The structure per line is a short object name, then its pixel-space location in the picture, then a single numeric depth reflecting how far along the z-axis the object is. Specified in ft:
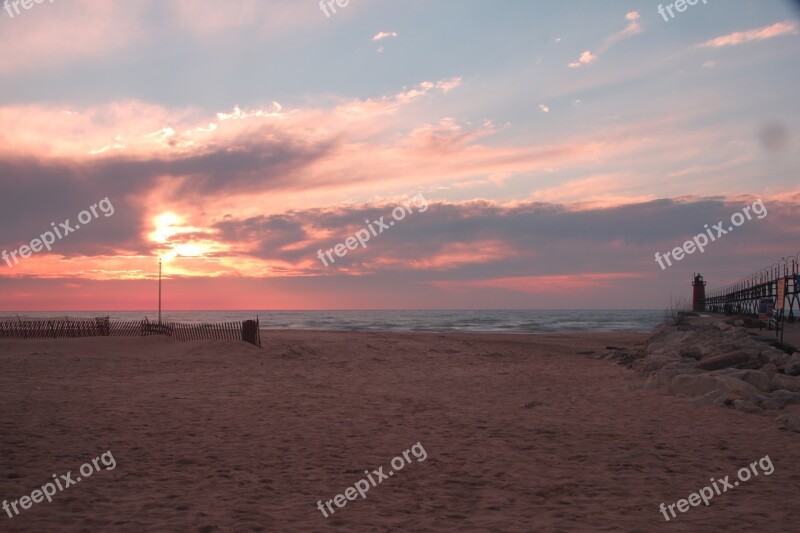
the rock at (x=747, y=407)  36.32
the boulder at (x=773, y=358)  54.70
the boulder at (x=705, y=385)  39.52
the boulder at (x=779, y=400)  37.22
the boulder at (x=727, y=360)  52.01
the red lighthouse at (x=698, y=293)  274.16
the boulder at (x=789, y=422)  31.78
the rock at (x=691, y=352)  63.67
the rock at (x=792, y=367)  49.32
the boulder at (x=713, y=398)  38.58
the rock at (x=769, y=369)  45.37
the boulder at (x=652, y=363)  55.11
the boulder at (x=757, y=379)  41.86
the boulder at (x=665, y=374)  47.06
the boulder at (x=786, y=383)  41.71
